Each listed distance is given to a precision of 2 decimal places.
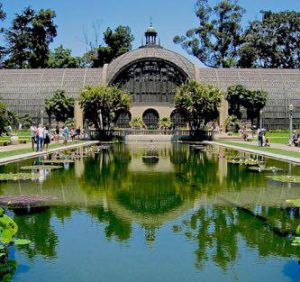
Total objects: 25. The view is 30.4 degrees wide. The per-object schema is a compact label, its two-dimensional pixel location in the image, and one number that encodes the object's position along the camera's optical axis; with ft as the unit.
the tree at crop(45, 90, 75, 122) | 225.76
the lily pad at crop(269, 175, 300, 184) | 63.97
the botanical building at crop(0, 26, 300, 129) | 246.06
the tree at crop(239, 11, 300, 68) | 298.97
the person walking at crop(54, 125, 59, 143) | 172.42
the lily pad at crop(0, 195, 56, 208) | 46.42
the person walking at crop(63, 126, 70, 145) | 151.12
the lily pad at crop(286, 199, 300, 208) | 46.34
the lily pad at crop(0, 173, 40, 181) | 64.28
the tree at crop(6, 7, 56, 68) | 299.79
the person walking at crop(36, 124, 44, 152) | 112.58
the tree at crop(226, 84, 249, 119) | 226.17
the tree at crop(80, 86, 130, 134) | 179.52
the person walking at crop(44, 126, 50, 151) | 116.98
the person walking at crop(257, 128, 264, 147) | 138.51
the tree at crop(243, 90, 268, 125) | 225.35
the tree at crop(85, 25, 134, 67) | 295.28
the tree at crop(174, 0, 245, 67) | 305.32
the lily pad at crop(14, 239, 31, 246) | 28.35
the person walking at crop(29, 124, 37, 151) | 120.47
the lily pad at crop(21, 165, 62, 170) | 77.88
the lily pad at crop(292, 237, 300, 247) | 27.27
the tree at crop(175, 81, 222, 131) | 178.40
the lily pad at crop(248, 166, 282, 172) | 77.84
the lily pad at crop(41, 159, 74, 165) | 89.60
